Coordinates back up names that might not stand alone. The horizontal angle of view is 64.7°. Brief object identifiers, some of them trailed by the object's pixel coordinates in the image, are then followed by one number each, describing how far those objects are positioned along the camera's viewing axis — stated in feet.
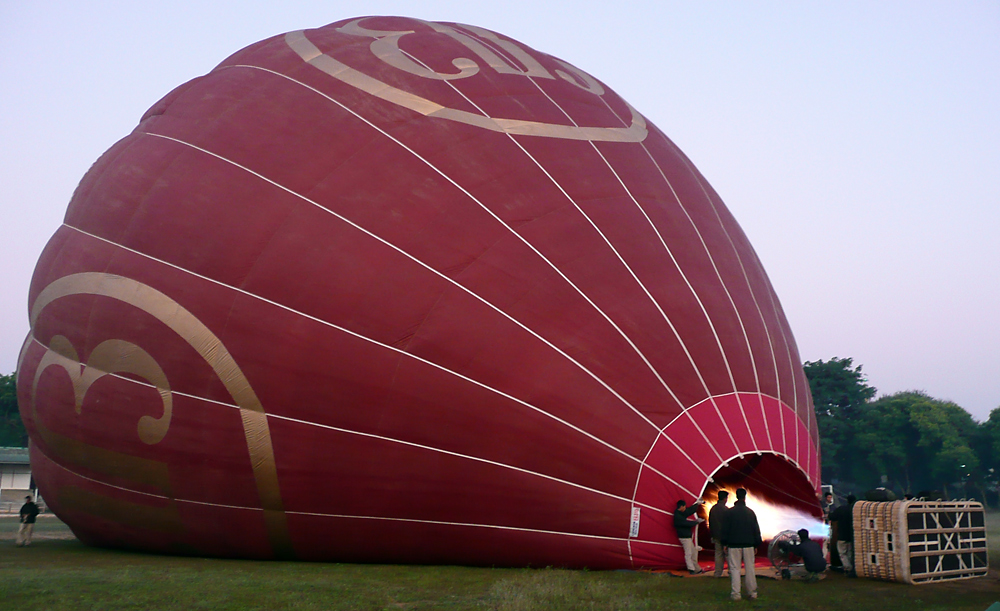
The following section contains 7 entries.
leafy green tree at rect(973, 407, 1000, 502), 127.34
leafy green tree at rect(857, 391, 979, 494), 124.36
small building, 112.57
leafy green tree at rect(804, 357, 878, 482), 133.90
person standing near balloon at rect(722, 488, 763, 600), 20.81
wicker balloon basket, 24.09
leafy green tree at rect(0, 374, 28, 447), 132.46
